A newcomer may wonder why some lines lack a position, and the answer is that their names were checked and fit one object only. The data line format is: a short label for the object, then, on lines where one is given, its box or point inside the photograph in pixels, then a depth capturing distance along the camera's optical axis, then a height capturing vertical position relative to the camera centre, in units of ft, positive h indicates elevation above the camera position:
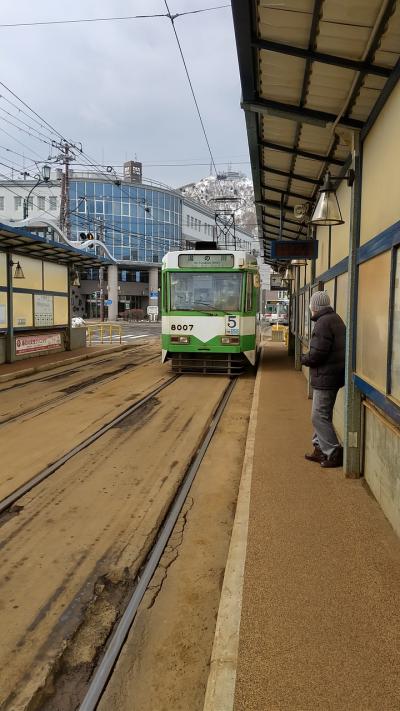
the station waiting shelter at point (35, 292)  51.03 +2.31
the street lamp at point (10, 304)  51.48 +0.87
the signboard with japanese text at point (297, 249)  31.24 +4.04
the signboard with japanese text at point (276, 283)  80.29 +5.32
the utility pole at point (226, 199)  81.43 +18.88
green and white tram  42.32 +1.05
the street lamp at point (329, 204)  17.04 +3.73
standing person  17.88 -1.77
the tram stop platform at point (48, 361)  46.44 -5.15
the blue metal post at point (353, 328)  16.92 -0.37
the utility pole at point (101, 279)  171.08 +11.50
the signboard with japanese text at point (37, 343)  54.75 -3.40
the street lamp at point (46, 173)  81.28 +22.58
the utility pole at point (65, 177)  100.32 +27.42
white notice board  58.80 +0.39
